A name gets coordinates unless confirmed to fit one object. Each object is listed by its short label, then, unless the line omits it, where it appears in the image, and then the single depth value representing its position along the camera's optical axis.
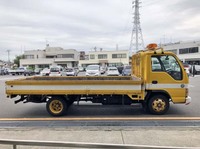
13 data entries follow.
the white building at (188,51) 40.44
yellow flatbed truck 4.97
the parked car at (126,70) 17.63
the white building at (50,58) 51.92
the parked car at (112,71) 18.51
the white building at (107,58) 52.09
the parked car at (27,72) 30.07
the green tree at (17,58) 70.15
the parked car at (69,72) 21.52
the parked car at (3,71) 32.95
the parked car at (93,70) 18.27
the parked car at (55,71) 19.37
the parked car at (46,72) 20.75
